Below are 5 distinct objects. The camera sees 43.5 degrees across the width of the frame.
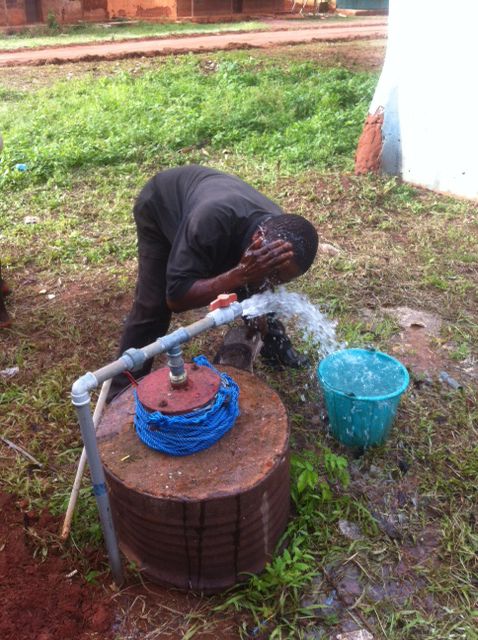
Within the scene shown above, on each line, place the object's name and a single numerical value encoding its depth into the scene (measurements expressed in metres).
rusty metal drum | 2.13
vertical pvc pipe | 1.89
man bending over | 2.49
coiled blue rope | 2.15
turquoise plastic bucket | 2.82
